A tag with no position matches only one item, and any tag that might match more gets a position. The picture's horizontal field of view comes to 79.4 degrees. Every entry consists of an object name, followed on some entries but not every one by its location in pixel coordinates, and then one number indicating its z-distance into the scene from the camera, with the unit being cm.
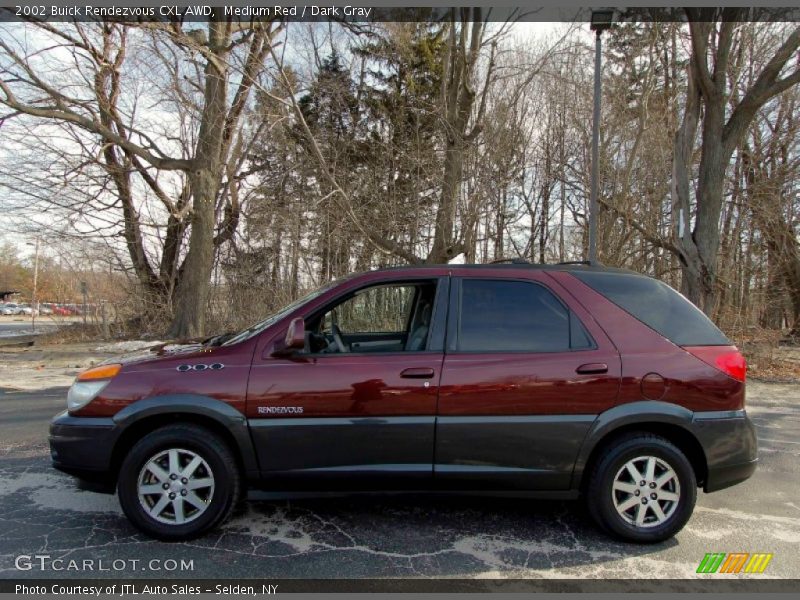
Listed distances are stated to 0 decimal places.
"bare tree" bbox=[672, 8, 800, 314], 1080
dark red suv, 319
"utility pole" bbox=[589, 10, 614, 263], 838
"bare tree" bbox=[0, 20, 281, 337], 1296
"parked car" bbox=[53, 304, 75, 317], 1948
